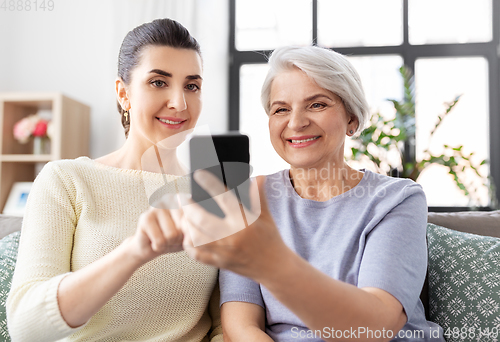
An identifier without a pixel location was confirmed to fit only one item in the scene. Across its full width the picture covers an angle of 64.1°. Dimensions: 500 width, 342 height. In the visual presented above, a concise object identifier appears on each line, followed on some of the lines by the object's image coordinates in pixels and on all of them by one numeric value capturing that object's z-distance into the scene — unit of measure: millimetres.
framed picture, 2393
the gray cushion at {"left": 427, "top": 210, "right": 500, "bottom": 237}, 1180
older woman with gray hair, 691
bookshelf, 2303
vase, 2391
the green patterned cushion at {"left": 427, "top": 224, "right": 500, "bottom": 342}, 955
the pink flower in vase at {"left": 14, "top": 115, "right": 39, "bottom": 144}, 2361
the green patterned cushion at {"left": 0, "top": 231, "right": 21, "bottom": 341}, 951
